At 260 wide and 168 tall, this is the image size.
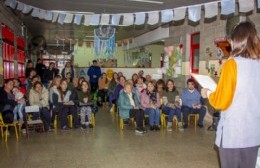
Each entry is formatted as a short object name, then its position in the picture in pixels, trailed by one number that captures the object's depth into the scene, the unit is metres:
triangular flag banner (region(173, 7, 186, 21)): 4.78
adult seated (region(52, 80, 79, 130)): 5.45
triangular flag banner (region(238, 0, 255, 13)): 3.96
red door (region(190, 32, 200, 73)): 7.56
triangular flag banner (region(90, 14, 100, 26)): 5.39
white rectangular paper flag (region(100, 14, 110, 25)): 5.34
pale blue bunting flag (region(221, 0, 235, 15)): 4.07
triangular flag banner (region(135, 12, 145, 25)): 5.23
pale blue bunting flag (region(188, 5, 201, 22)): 4.59
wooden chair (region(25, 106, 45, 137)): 5.02
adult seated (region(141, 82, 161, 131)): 5.47
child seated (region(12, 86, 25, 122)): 5.06
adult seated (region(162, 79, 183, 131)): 5.59
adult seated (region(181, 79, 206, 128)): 5.67
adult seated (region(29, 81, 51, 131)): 5.34
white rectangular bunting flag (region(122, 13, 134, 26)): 5.32
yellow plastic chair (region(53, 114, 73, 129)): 5.50
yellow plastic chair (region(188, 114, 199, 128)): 5.76
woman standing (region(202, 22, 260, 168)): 1.54
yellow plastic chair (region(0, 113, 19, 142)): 4.63
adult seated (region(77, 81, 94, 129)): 5.60
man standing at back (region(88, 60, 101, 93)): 9.55
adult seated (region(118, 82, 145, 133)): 5.34
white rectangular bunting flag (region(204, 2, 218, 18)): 4.41
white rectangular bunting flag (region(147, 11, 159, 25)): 5.08
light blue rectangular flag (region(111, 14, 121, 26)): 5.34
